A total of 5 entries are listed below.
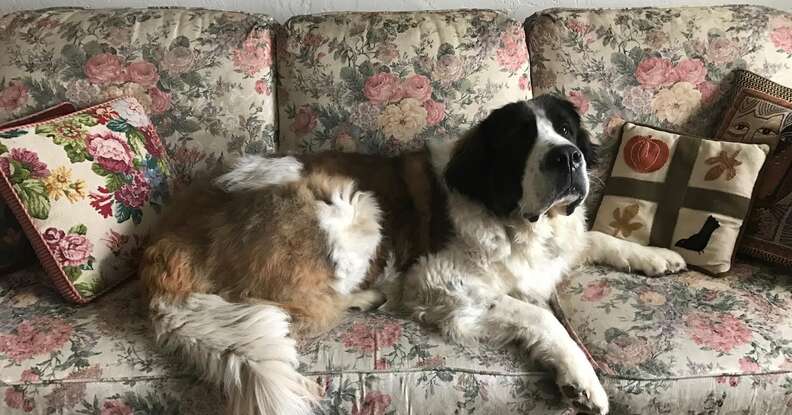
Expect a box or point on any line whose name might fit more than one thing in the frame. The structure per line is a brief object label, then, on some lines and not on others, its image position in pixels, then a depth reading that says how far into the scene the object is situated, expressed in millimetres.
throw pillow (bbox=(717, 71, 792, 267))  1900
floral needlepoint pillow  1705
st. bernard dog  1525
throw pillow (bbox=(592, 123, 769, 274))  1941
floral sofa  2139
